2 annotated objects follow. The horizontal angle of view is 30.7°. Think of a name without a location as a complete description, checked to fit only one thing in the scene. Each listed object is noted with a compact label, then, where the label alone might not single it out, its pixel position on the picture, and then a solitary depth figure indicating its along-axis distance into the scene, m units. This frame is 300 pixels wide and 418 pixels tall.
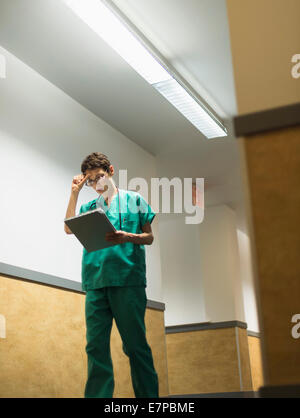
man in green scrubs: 2.70
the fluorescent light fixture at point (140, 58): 3.65
